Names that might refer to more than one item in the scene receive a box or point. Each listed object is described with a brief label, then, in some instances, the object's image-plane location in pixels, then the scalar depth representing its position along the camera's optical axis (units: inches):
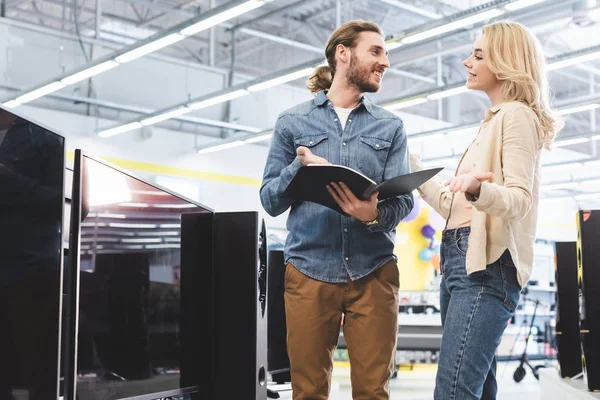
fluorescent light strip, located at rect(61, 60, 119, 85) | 316.2
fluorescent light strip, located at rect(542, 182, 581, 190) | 597.6
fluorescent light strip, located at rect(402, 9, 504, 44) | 251.0
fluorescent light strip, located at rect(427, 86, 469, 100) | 346.7
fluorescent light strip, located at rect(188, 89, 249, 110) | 359.2
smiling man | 76.0
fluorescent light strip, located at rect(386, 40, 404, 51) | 285.7
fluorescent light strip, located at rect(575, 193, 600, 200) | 728.0
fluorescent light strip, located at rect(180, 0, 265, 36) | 238.8
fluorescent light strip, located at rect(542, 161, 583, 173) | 526.0
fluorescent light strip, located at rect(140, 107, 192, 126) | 394.5
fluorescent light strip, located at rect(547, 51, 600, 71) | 298.2
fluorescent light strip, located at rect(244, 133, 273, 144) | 456.0
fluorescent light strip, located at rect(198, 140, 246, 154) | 468.1
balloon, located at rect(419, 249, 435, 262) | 576.1
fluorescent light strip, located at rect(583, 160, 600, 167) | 535.6
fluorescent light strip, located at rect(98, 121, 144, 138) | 421.4
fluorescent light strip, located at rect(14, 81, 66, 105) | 346.0
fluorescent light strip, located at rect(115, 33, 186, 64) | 280.5
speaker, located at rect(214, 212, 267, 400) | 104.7
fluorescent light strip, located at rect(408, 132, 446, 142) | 455.8
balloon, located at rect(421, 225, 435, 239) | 578.2
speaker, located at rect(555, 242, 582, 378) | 172.0
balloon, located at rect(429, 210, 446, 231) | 413.8
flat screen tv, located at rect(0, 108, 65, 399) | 54.5
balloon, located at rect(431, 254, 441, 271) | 551.9
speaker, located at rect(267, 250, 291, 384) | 138.8
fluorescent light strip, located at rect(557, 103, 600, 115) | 374.4
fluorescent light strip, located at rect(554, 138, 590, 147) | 443.8
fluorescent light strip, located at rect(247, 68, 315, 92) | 326.3
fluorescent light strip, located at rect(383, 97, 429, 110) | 366.3
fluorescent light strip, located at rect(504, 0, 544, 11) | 229.5
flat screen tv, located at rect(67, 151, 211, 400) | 69.8
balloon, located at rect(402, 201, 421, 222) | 384.8
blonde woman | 73.0
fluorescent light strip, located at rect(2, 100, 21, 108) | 374.6
